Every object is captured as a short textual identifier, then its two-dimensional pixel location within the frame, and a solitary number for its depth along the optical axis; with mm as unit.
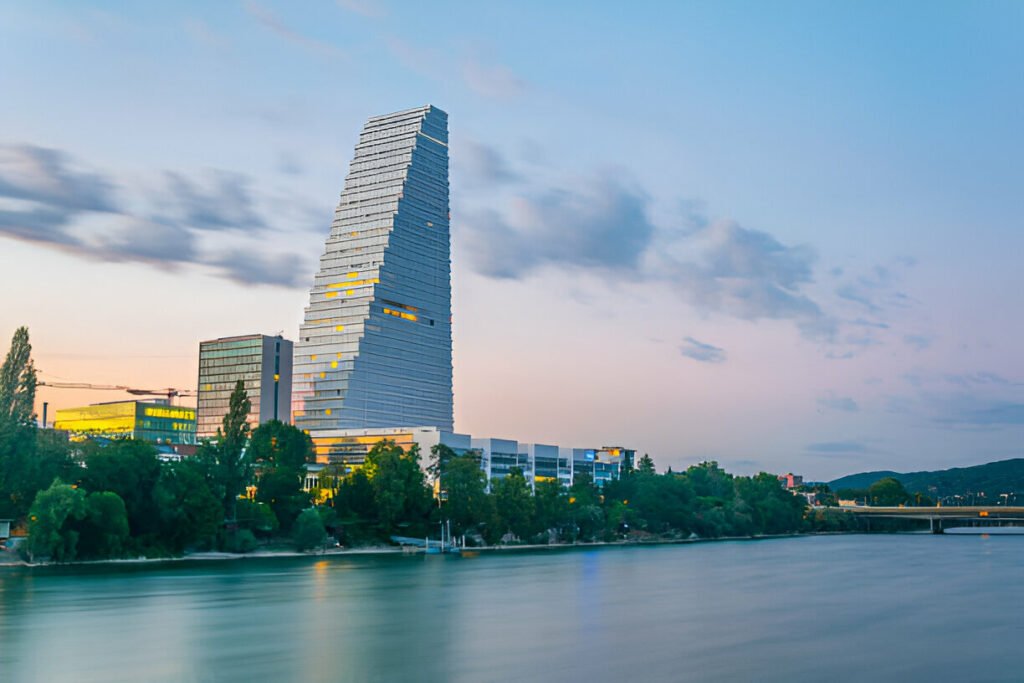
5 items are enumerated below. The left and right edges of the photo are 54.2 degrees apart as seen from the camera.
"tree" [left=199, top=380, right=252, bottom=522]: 120500
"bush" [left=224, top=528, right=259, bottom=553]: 119938
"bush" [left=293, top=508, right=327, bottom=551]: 127562
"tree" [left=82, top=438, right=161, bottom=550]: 107250
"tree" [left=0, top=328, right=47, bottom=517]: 101812
